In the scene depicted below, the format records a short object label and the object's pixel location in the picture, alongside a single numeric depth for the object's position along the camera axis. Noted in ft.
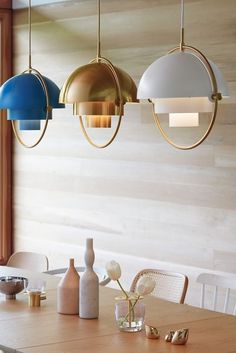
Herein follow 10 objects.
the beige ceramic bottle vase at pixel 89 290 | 12.96
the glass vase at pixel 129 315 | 12.16
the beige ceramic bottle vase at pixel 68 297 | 13.25
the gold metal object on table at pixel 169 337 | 11.62
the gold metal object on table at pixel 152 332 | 11.71
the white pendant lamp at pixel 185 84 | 11.68
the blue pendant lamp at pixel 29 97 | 14.28
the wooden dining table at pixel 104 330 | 11.27
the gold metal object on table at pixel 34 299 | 13.85
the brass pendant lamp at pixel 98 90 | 12.92
